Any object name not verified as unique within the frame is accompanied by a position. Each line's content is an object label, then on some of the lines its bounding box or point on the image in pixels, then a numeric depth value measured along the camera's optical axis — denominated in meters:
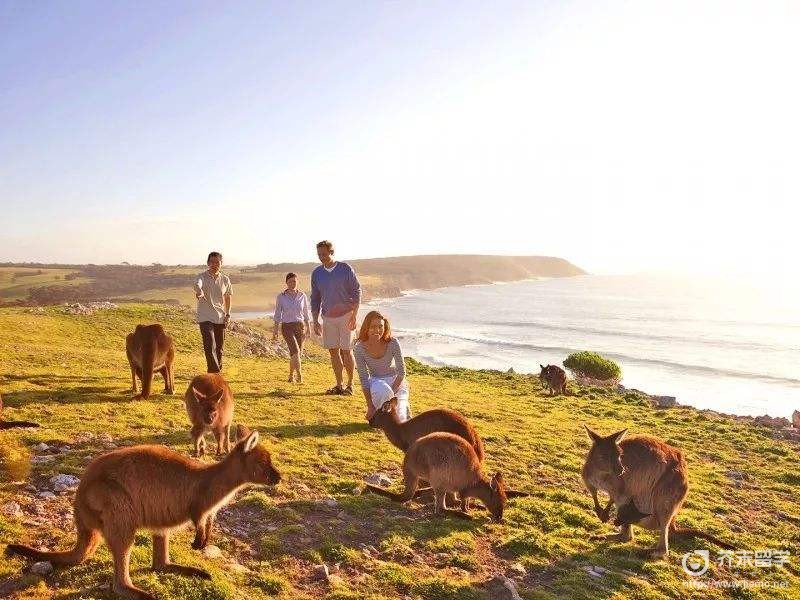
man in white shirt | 10.93
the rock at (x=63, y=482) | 5.96
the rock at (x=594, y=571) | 5.50
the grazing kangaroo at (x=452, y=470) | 6.35
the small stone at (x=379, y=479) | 7.49
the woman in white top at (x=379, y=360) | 9.19
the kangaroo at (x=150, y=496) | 3.91
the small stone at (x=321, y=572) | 4.89
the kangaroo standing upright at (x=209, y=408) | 6.90
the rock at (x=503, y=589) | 4.90
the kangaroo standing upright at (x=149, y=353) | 9.90
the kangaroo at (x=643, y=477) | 5.82
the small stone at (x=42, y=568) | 4.13
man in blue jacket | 12.02
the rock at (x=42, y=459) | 6.64
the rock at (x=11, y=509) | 5.14
